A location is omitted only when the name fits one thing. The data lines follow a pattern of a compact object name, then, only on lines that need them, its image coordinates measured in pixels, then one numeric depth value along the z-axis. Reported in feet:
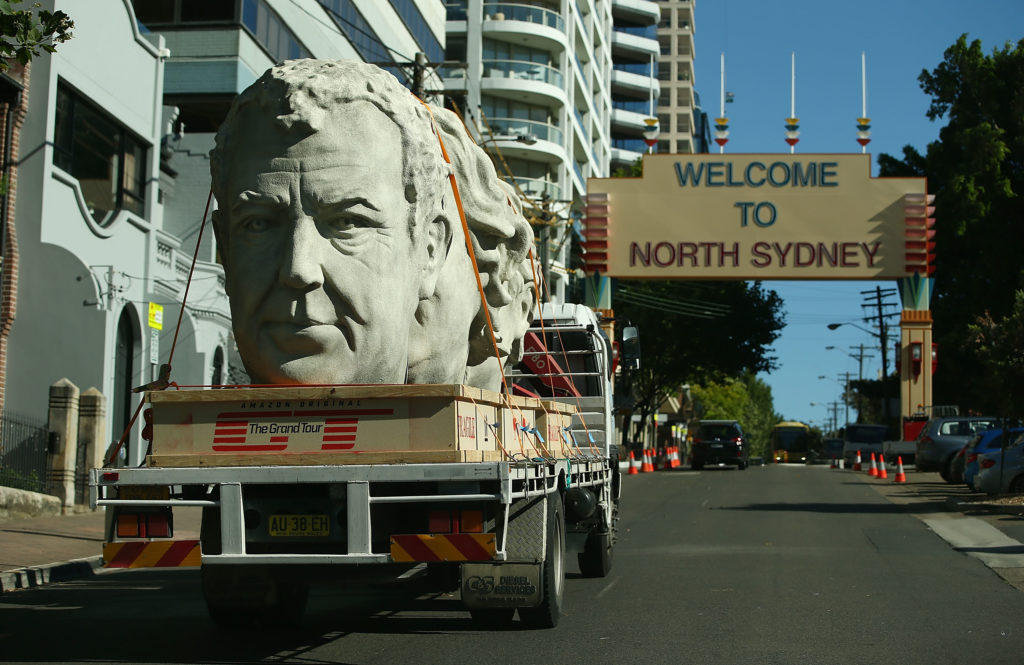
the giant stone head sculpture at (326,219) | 26.05
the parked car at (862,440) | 176.24
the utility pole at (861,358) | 372.17
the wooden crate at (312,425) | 23.41
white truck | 23.03
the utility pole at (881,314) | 246.99
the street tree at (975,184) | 127.34
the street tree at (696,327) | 175.01
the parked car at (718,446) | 156.56
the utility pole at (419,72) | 81.41
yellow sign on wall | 65.87
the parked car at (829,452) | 234.38
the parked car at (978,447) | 82.64
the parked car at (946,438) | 100.63
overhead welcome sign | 105.29
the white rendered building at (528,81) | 195.31
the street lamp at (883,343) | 218.59
